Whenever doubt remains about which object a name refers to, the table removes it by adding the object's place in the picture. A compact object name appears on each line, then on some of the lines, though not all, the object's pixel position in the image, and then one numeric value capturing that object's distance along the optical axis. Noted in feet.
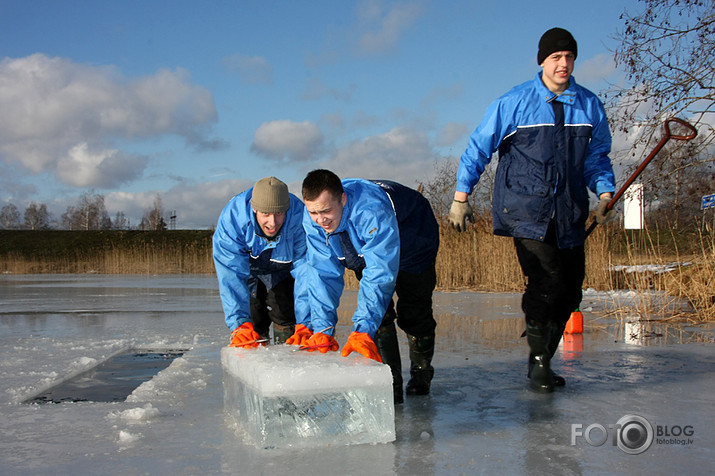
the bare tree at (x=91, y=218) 265.75
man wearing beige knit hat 10.48
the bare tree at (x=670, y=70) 25.61
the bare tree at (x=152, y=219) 251.39
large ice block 7.34
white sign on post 26.95
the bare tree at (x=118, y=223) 299.99
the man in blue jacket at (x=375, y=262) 8.52
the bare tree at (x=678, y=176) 26.50
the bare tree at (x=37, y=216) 266.57
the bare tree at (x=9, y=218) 269.64
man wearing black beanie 10.66
